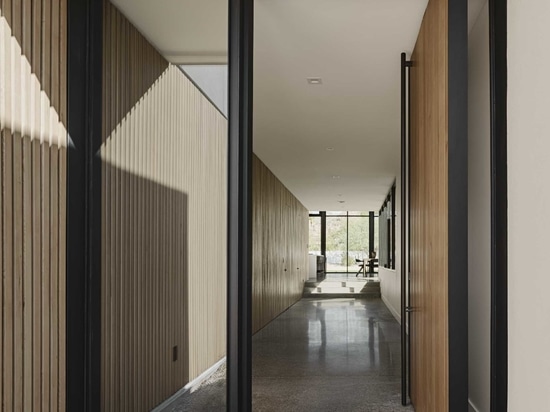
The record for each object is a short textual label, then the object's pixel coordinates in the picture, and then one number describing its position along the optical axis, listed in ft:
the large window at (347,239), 75.82
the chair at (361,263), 69.96
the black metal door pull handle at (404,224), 13.27
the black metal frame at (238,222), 9.03
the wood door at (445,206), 8.54
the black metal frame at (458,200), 8.50
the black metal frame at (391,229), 42.21
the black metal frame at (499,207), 8.98
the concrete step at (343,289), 50.43
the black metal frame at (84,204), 9.16
